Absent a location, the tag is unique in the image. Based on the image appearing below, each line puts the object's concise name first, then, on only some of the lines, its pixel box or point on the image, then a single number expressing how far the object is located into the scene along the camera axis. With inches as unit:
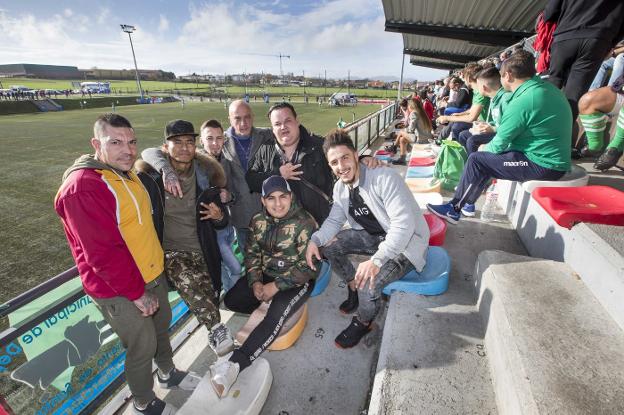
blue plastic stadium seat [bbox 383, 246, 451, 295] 101.6
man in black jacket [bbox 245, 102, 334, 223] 131.4
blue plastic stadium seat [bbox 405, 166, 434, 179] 234.1
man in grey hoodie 98.3
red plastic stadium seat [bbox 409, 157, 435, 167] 260.5
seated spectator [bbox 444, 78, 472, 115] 328.2
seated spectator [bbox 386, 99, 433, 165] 354.6
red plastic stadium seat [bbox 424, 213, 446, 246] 131.0
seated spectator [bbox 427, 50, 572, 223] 121.8
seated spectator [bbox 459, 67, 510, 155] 172.6
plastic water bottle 155.4
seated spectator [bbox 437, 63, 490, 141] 231.3
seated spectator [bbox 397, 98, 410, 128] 448.1
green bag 203.8
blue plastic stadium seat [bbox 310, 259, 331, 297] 130.1
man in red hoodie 75.4
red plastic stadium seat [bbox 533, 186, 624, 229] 88.4
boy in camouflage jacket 108.3
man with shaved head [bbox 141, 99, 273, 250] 143.3
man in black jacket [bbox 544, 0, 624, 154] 145.5
